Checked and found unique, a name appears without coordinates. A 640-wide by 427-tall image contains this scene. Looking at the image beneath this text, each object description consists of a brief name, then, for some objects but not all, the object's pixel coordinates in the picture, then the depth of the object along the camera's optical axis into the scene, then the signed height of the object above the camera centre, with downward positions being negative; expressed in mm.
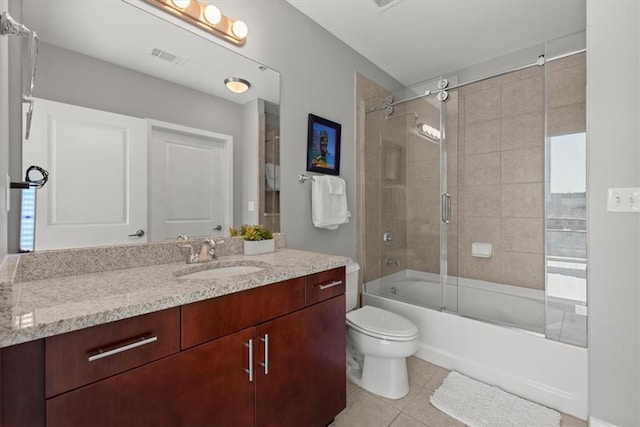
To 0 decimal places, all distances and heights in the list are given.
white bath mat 1530 -1083
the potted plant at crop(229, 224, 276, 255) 1665 -151
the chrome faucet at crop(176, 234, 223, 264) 1425 -194
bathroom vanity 681 -414
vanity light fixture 1474 +1024
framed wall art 2135 +503
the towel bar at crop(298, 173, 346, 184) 2080 +244
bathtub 1643 -798
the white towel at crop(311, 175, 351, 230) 2121 +74
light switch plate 1329 +60
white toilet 1696 -806
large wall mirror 1147 +387
